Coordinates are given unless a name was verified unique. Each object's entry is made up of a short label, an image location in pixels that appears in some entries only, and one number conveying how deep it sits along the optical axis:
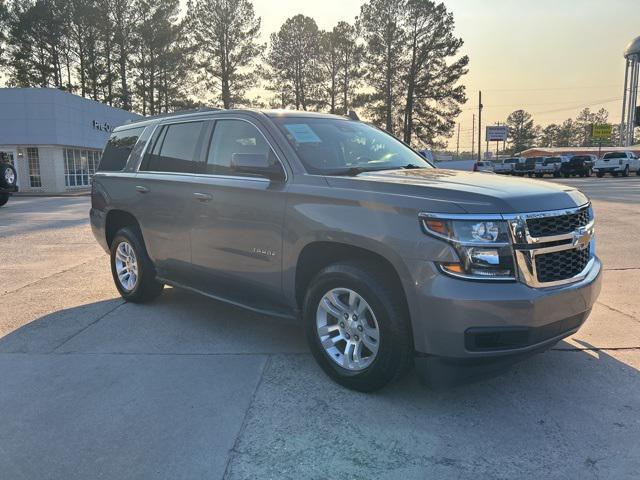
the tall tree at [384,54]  47.22
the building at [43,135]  29.72
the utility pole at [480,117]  66.26
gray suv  3.00
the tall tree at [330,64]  52.09
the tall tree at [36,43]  43.12
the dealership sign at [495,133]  77.25
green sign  66.06
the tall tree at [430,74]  46.81
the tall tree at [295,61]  50.88
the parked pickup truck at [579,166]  45.03
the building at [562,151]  79.80
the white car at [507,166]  53.17
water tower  73.90
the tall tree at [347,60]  50.66
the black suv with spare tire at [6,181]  19.04
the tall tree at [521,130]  127.44
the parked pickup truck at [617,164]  42.56
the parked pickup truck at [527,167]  50.16
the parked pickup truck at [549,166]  47.84
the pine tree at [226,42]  46.44
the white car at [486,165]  50.47
